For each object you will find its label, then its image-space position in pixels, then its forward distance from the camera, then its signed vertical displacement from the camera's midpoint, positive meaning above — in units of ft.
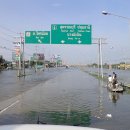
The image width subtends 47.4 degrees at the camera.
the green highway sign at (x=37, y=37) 63.20 +11.42
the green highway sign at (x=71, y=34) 58.54 +11.71
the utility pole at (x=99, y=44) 75.01 +9.83
